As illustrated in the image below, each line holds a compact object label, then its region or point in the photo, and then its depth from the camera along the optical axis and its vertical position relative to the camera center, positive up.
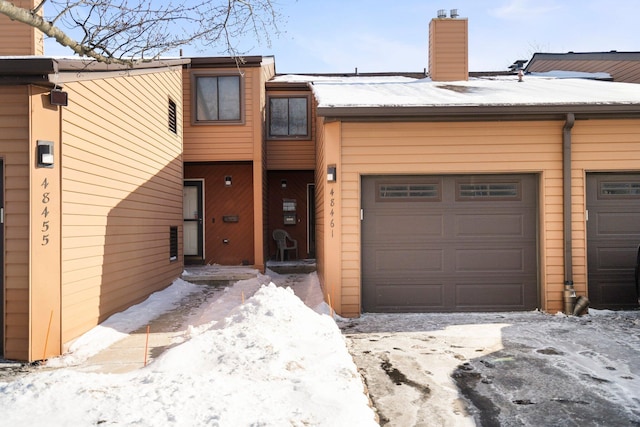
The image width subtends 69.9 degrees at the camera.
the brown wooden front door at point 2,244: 5.25 -0.27
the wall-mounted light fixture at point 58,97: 5.36 +1.45
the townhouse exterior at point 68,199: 5.22 +0.28
